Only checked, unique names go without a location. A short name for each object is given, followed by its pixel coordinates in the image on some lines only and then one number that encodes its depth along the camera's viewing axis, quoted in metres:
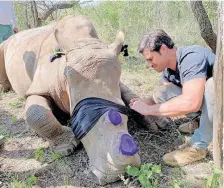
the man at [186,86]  1.62
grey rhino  1.57
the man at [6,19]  3.96
